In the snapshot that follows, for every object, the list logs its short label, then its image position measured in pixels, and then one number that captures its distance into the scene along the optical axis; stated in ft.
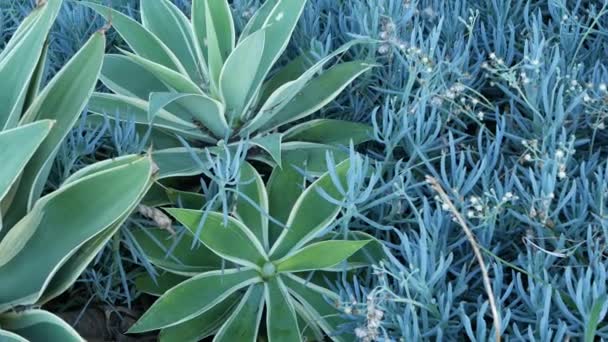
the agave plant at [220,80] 4.44
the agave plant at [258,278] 3.90
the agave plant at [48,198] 3.54
